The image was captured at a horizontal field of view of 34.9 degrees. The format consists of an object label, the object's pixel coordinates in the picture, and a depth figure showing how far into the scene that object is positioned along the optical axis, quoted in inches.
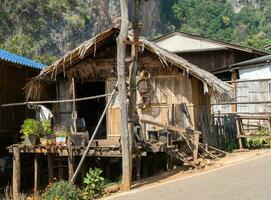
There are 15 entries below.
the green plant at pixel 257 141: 584.1
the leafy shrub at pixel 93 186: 383.6
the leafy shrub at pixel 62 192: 365.7
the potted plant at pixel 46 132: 474.6
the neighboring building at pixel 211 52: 935.0
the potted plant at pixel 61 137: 463.5
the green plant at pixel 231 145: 571.3
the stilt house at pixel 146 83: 495.8
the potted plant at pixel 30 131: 474.0
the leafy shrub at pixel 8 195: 470.2
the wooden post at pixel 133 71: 402.0
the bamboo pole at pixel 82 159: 410.9
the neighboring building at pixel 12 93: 563.5
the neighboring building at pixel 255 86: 663.1
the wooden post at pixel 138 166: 446.0
